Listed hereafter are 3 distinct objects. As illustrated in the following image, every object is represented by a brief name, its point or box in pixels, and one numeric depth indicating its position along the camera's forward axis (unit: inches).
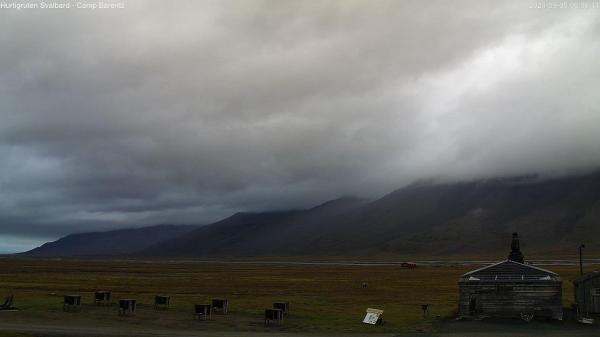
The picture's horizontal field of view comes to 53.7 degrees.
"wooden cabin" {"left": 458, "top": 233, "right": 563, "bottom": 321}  1852.9
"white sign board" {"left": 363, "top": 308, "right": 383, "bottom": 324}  1768.5
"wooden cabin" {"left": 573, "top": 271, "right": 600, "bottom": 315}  1894.7
